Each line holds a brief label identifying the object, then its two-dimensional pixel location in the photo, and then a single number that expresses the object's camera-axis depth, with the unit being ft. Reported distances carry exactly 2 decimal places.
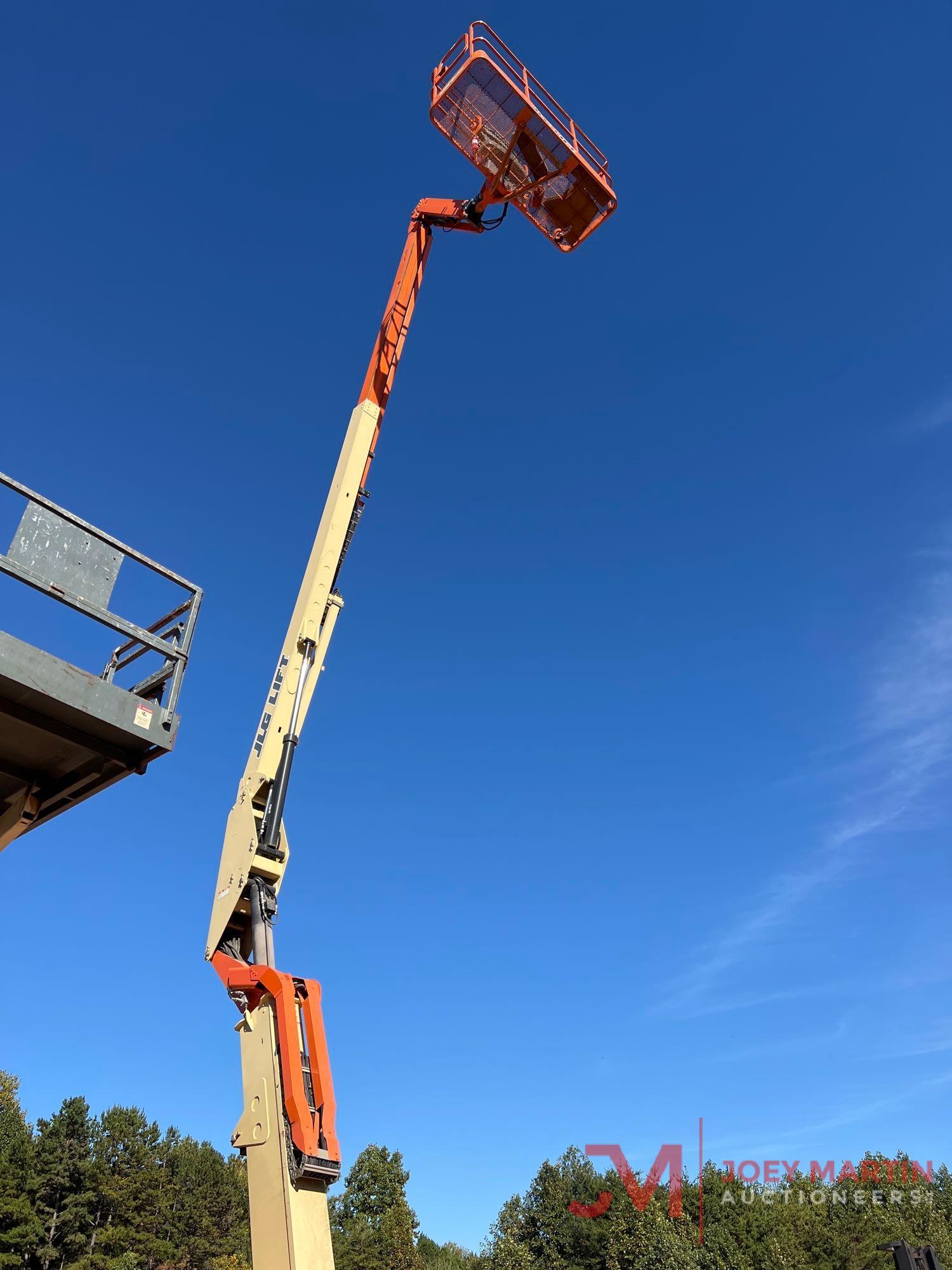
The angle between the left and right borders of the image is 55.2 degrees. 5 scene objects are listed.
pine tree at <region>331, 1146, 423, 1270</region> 153.99
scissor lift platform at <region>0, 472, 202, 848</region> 20.04
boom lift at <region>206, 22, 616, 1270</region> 25.21
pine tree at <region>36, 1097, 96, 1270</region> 155.22
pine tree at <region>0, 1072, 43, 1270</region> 140.67
